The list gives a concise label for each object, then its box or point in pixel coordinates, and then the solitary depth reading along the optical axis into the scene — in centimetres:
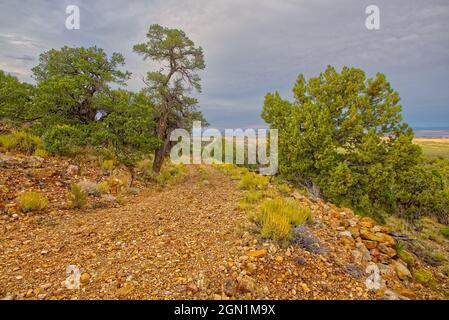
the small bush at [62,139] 953
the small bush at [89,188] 778
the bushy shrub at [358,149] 1073
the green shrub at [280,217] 438
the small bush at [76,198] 666
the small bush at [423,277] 443
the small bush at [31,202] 598
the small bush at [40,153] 934
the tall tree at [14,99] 996
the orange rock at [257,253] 385
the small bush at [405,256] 495
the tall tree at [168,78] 1195
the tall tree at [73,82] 998
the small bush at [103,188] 809
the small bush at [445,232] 1619
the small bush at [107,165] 1009
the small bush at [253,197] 697
